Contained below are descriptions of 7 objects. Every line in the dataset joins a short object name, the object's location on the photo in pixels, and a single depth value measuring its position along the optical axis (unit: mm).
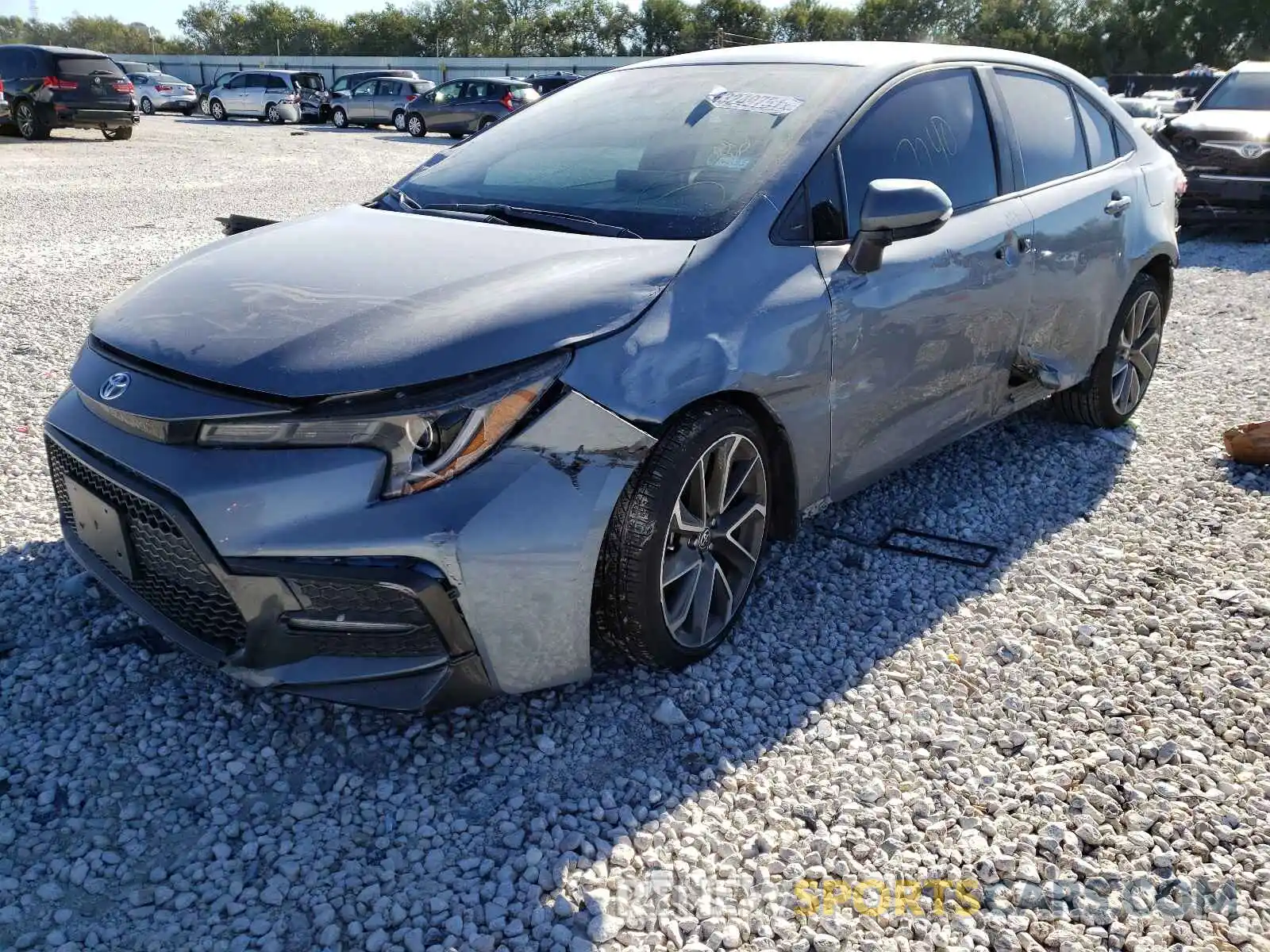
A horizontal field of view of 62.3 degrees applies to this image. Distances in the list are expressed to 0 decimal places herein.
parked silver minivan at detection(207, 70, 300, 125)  29688
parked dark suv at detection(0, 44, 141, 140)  18422
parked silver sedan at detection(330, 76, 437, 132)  28156
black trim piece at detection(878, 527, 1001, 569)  3732
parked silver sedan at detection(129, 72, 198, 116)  31734
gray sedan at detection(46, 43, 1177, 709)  2326
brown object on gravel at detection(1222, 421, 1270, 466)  4520
